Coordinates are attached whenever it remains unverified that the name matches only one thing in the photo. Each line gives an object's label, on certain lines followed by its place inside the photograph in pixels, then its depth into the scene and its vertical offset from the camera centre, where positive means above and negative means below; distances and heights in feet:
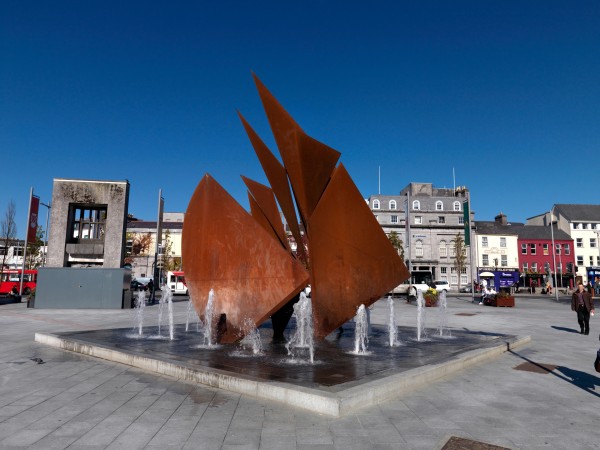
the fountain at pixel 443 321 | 43.54 -5.88
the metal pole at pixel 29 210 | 86.94 +12.59
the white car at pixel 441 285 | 159.45 -2.82
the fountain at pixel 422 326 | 39.53 -5.78
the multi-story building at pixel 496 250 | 195.42 +13.39
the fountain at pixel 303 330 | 30.59 -4.66
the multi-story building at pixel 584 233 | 196.65 +22.88
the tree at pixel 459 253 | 184.14 +11.23
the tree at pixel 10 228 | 121.49 +12.22
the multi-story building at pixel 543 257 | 195.72 +10.78
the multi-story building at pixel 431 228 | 197.16 +24.05
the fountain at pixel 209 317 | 32.01 -3.37
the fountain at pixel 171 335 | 38.19 -5.83
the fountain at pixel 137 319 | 40.47 -5.84
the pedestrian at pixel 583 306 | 44.80 -2.77
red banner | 88.12 +11.24
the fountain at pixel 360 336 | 30.76 -4.89
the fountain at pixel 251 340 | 29.89 -5.46
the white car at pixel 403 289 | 138.55 -4.04
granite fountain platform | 18.90 -5.47
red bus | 114.32 -3.22
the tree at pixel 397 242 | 188.64 +16.20
